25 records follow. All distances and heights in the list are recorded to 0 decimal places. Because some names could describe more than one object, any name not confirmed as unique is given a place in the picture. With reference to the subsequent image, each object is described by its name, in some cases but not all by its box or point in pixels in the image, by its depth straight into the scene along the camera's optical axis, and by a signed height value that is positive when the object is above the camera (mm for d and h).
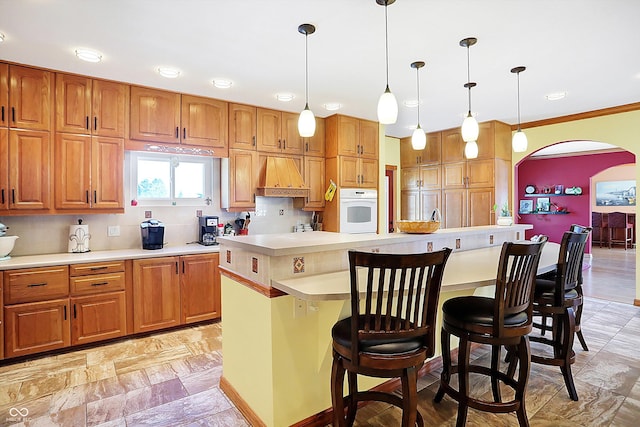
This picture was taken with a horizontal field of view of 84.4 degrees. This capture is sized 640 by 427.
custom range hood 4367 +416
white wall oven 4855 +26
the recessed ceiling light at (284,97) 3963 +1330
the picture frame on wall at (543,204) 9344 +164
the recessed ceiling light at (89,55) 2839 +1311
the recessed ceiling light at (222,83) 3533 +1327
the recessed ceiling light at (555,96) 3996 +1325
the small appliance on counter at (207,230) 4125 -199
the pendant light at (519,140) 3327 +679
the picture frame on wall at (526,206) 9668 +121
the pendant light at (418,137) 3130 +667
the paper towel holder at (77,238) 3486 -235
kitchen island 1895 -613
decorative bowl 2730 -116
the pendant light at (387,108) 2273 +675
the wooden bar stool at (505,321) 1832 -608
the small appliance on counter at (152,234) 3713 -217
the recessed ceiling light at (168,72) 3230 +1322
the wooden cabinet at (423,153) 6129 +1073
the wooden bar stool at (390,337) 1468 -559
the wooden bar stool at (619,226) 9495 -453
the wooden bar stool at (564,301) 2354 -634
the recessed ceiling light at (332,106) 4344 +1341
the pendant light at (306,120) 2533 +692
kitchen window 3945 +405
